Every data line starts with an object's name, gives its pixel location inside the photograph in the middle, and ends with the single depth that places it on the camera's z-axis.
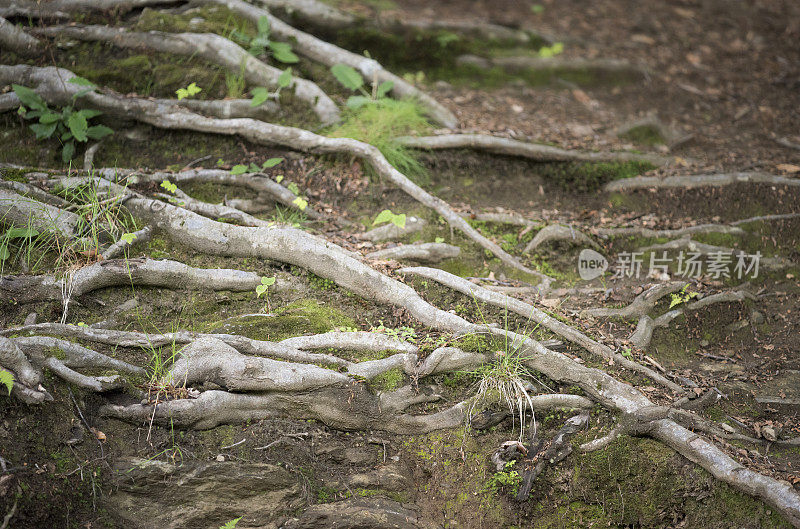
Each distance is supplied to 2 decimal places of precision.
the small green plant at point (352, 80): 6.48
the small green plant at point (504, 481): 3.82
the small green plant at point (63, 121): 5.34
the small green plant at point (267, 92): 5.95
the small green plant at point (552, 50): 8.36
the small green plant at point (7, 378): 3.27
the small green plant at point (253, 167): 5.50
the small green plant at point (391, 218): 5.20
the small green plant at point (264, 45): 6.51
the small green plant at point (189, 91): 5.90
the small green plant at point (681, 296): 5.11
